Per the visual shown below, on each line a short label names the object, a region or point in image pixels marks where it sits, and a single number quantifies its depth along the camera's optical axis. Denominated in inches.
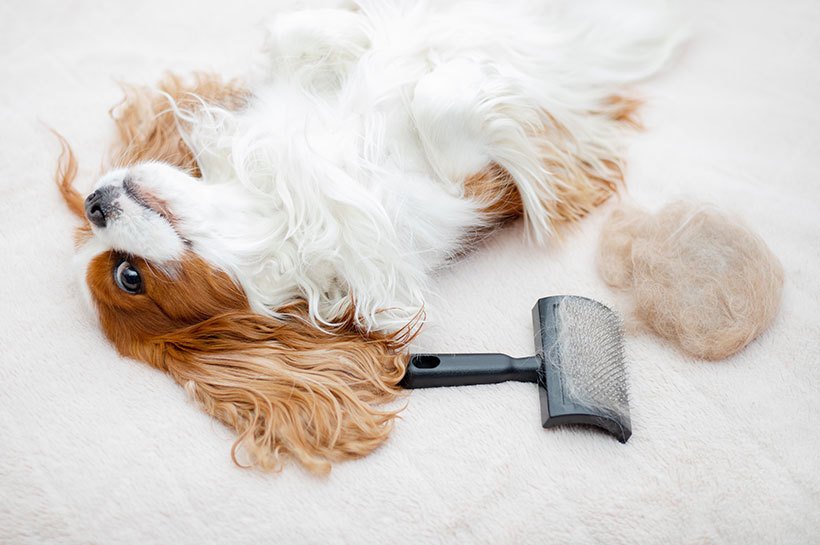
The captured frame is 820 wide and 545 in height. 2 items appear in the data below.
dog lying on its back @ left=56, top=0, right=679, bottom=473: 32.3
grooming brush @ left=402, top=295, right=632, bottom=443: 31.5
